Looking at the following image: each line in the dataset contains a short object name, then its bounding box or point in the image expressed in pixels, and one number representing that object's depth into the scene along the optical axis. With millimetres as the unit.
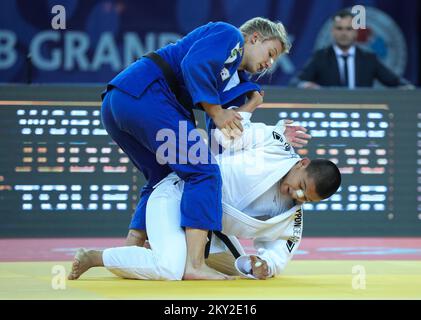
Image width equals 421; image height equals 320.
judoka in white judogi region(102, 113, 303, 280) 9227
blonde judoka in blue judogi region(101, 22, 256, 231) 9164
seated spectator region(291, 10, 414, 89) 19031
